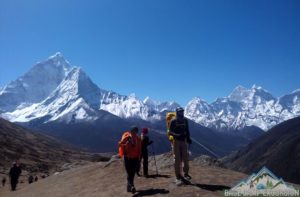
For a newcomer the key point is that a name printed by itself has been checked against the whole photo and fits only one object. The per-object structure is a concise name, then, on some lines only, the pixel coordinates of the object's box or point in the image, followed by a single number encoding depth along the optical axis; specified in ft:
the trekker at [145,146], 39.76
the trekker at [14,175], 63.55
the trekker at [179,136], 31.67
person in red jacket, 32.77
